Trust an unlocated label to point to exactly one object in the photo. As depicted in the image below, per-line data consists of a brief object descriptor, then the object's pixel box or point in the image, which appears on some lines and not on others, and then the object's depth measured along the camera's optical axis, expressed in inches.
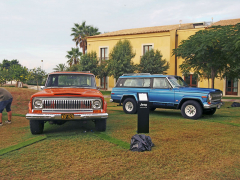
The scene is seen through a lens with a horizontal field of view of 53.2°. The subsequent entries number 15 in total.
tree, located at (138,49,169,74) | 1136.2
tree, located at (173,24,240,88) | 599.3
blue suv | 401.1
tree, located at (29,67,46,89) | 1721.0
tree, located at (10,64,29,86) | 1684.3
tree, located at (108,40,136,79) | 1131.3
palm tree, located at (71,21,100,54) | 1743.7
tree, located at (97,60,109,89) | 1278.3
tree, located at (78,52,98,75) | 1259.8
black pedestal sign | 277.9
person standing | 324.2
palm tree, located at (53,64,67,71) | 1803.8
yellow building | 1138.2
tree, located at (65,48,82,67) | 1739.7
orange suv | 253.6
